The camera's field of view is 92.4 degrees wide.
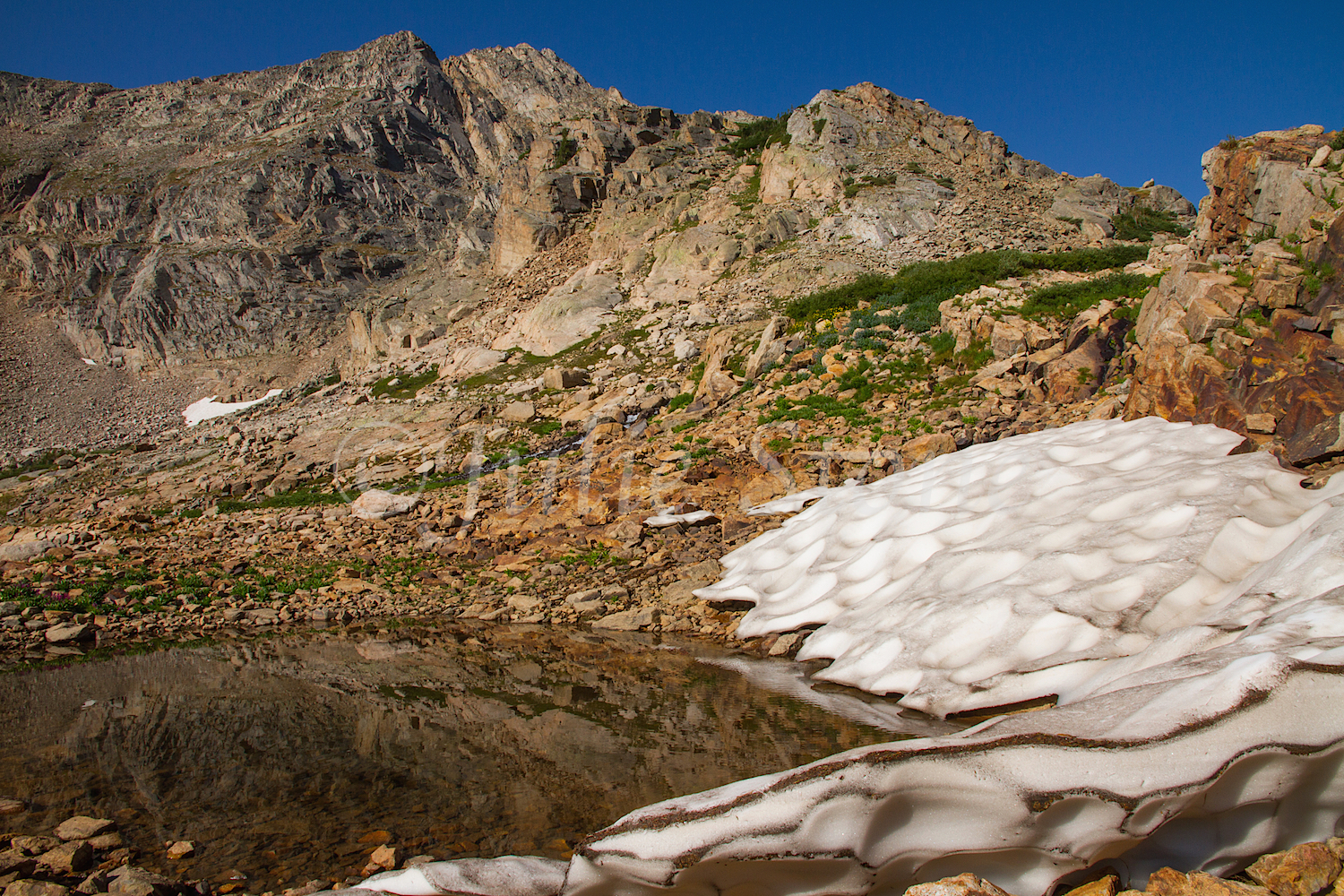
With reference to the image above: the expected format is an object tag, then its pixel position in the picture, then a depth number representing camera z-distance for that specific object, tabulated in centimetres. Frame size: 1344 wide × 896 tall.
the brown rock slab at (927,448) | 1225
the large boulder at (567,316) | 3219
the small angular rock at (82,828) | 403
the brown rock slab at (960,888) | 258
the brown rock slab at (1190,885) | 248
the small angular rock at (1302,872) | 249
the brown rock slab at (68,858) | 369
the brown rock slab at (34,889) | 336
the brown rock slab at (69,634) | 941
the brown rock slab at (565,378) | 2605
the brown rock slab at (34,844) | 381
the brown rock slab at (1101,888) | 268
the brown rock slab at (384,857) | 379
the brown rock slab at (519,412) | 2397
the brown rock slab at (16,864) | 357
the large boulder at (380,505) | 1647
